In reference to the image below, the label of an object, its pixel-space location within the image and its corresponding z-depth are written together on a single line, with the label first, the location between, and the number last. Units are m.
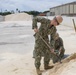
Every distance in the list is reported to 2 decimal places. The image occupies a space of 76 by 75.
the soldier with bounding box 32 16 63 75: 7.13
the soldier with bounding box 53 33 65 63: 8.78
